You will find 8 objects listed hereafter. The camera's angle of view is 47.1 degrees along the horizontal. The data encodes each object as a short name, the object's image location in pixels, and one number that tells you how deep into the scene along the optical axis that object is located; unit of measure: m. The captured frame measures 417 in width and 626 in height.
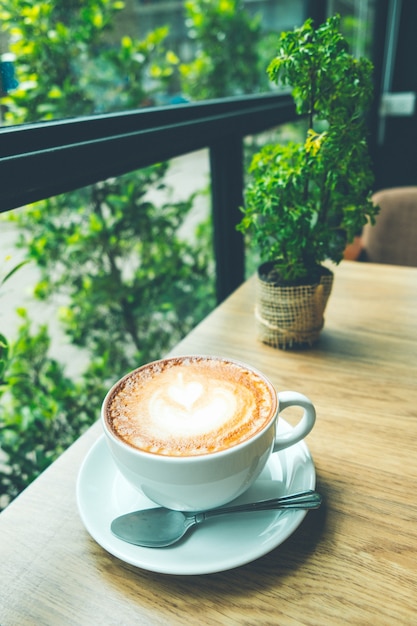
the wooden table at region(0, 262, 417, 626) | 0.42
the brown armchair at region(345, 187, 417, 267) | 1.66
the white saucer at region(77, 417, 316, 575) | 0.44
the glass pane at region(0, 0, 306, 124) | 1.32
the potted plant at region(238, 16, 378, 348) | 0.73
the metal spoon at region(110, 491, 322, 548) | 0.46
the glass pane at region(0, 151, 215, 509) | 1.28
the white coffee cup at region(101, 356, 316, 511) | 0.44
